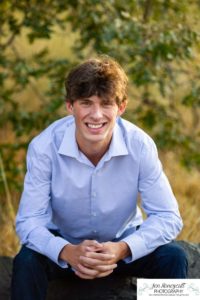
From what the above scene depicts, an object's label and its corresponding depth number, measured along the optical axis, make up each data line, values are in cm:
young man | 411
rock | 459
